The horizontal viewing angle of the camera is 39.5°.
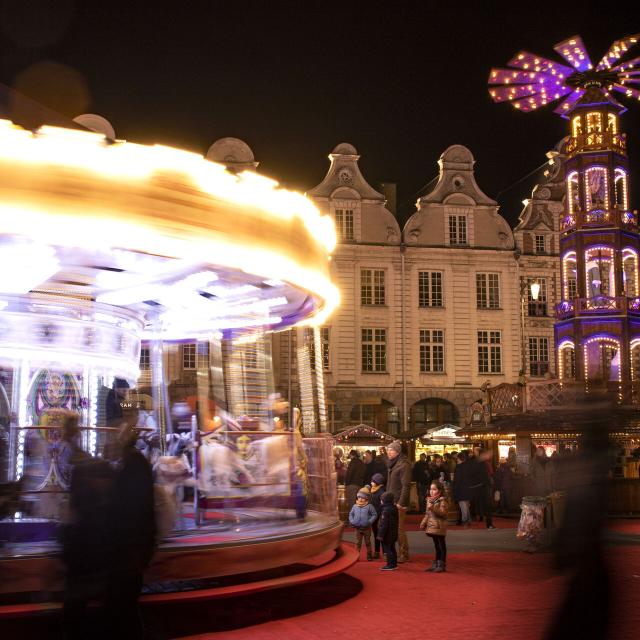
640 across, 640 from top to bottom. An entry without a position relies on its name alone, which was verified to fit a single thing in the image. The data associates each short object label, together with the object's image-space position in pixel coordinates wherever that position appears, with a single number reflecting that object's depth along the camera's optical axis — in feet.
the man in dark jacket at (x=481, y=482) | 66.69
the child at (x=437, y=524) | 39.88
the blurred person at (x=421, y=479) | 80.84
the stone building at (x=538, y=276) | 142.10
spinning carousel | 26.71
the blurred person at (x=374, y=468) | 58.44
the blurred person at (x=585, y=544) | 16.76
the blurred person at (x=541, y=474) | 65.49
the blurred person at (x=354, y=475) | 59.82
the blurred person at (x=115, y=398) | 38.82
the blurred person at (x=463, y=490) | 66.95
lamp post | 140.97
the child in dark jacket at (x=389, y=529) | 40.88
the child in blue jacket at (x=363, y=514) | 44.34
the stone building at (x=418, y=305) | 135.95
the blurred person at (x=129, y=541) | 19.79
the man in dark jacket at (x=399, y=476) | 41.77
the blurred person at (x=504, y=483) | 78.54
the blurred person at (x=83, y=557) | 19.89
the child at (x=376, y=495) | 45.68
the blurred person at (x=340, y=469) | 76.39
